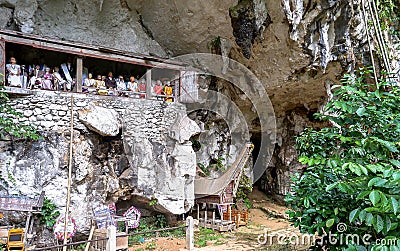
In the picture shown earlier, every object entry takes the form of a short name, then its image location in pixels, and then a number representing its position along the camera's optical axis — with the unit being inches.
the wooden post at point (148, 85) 364.2
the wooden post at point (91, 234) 263.3
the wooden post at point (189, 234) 287.3
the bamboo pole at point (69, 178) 262.5
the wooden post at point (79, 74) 311.3
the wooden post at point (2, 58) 272.8
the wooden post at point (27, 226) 245.8
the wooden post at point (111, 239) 237.3
